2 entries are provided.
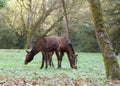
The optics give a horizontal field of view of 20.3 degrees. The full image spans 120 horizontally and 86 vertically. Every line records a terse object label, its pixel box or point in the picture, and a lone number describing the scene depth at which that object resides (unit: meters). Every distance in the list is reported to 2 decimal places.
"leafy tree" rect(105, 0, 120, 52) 39.75
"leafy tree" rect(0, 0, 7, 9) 29.23
